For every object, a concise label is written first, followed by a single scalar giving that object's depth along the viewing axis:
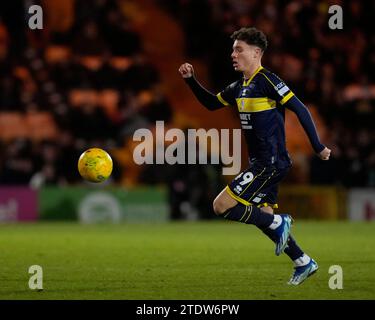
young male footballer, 16.44
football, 18.61
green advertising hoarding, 35.12
